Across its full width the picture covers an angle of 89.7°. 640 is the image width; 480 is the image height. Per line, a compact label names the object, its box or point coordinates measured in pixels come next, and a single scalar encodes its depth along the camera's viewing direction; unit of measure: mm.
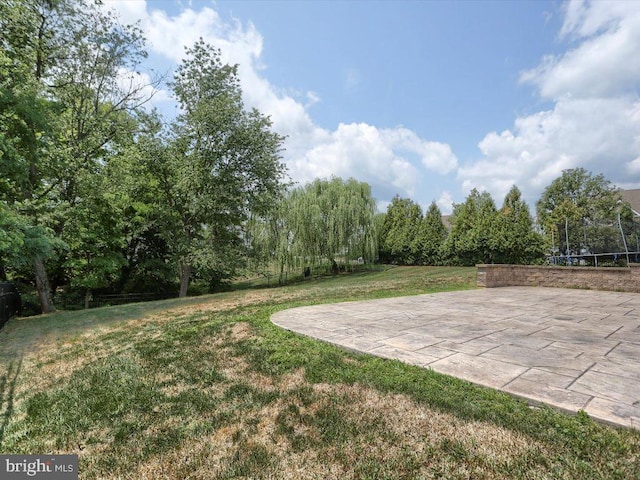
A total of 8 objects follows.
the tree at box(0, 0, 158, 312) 8375
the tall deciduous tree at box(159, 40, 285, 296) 12172
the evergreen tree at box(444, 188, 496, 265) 18703
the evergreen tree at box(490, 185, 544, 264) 17422
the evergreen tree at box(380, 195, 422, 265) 22516
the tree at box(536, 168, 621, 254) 25688
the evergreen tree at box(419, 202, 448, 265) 21575
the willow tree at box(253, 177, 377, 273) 16078
